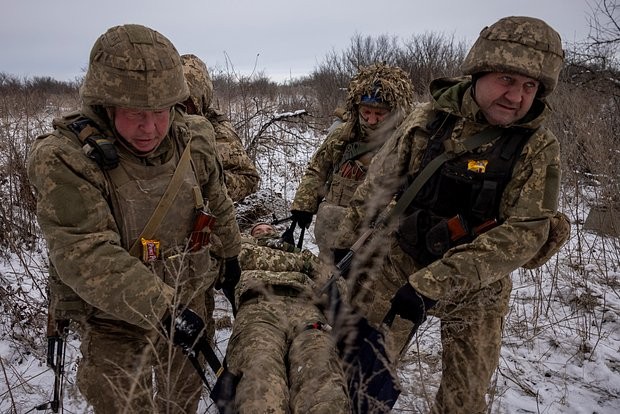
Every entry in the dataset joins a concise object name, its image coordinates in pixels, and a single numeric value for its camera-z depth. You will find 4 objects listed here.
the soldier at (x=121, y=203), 1.66
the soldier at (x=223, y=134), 3.36
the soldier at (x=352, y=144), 3.52
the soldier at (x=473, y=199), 2.01
